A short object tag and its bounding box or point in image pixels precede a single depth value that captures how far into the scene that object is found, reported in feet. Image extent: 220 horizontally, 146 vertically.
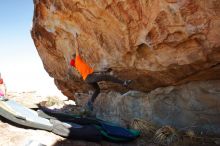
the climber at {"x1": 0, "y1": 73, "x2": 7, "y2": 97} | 33.10
